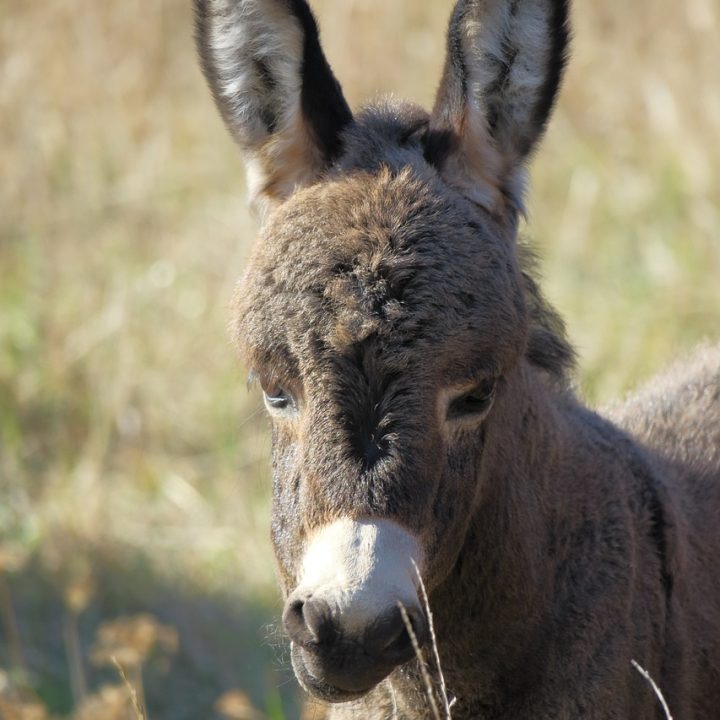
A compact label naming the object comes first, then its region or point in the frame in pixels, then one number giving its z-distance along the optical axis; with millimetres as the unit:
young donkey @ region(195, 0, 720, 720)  5980
